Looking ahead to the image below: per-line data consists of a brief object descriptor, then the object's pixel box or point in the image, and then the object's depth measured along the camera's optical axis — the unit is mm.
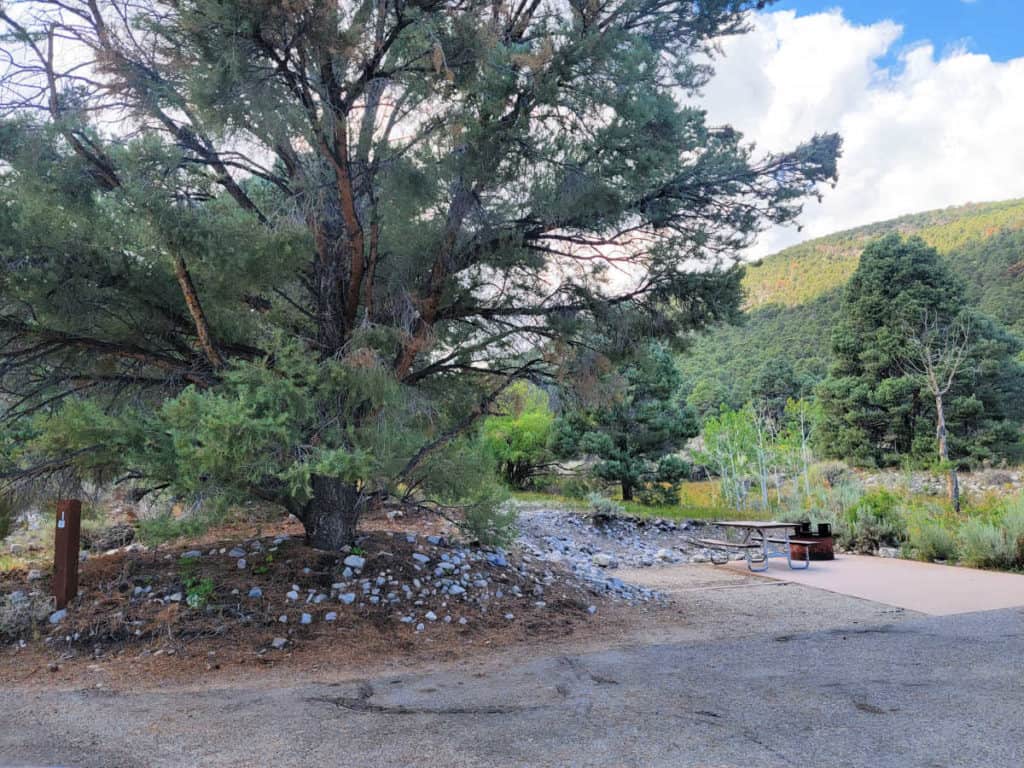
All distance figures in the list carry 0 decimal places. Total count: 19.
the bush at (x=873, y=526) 10125
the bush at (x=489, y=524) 6641
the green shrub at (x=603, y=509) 13258
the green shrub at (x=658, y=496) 17141
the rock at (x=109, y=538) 7859
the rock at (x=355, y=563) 5770
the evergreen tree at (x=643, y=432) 16359
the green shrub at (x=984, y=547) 7754
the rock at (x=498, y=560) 6711
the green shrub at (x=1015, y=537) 7672
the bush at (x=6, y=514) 5295
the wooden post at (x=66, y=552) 5132
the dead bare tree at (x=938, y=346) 20422
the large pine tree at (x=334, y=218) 4238
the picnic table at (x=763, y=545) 8648
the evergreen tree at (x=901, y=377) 22547
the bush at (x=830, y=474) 19234
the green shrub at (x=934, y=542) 8688
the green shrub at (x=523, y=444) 19125
